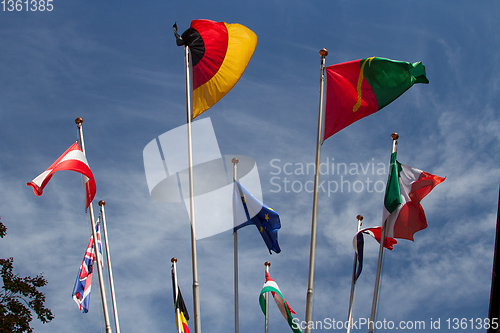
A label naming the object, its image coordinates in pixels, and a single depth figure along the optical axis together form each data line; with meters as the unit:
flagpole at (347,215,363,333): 18.91
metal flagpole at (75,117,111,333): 15.63
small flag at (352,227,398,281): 19.44
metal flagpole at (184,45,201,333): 13.93
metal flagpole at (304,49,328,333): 14.62
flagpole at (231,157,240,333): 18.66
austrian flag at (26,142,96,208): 15.81
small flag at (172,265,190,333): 21.72
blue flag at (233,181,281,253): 18.48
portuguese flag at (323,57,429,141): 16.14
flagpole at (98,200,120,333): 18.80
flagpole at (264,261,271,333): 21.11
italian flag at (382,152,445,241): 17.20
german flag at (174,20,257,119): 16.47
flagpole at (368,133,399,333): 16.36
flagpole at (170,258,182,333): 21.61
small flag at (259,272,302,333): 21.03
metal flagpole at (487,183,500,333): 11.93
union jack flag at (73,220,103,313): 20.28
